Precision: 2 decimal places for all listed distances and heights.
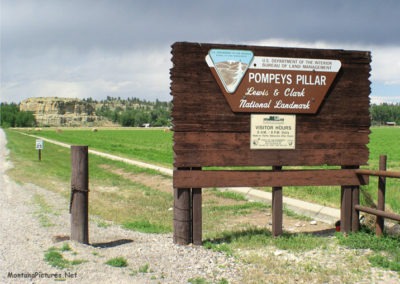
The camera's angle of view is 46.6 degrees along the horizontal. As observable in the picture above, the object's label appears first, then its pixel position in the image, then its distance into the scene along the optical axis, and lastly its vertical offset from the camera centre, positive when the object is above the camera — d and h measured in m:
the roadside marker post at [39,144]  23.28 -1.13
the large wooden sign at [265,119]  6.68 +0.08
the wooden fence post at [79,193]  6.62 -1.02
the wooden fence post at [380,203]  6.86 -1.15
